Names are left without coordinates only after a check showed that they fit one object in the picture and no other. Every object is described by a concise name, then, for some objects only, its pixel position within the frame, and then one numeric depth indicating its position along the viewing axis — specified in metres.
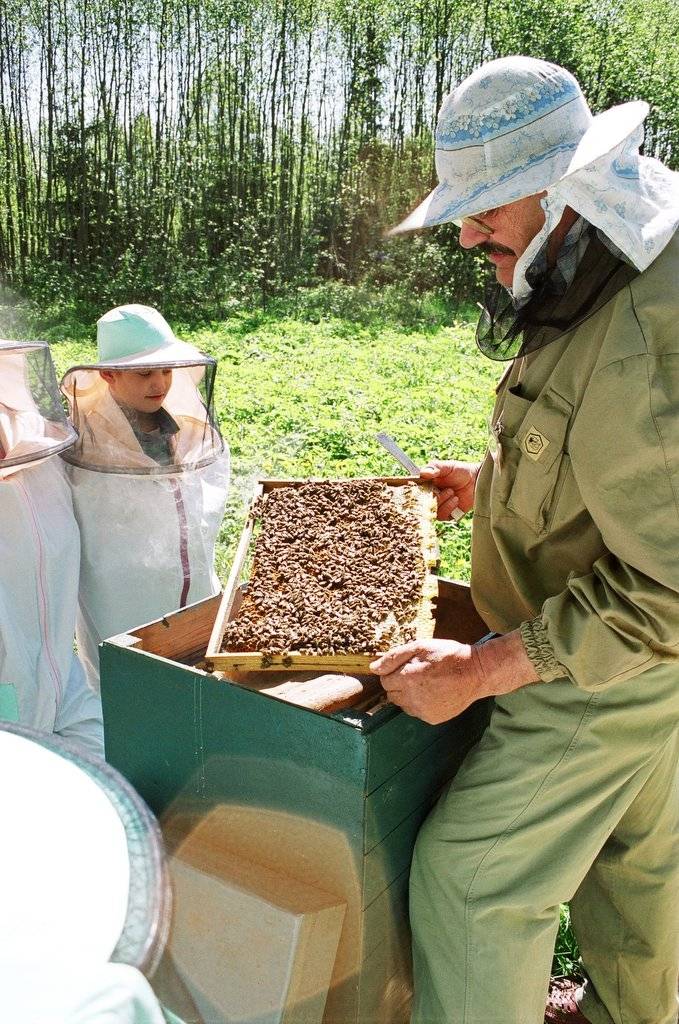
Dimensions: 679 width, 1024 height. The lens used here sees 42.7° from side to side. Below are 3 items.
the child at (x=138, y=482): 2.83
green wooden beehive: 1.73
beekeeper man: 1.60
